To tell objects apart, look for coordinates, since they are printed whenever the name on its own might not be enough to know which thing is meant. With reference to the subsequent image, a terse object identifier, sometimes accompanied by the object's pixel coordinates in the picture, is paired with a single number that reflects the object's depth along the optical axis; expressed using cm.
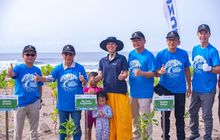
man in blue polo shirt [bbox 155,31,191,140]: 566
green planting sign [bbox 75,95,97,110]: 494
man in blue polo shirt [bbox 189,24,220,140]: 564
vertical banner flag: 712
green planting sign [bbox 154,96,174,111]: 496
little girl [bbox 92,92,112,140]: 543
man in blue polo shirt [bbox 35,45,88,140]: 534
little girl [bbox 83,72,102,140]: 561
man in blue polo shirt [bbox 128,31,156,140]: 550
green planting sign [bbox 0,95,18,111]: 484
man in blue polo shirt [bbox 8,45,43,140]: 535
